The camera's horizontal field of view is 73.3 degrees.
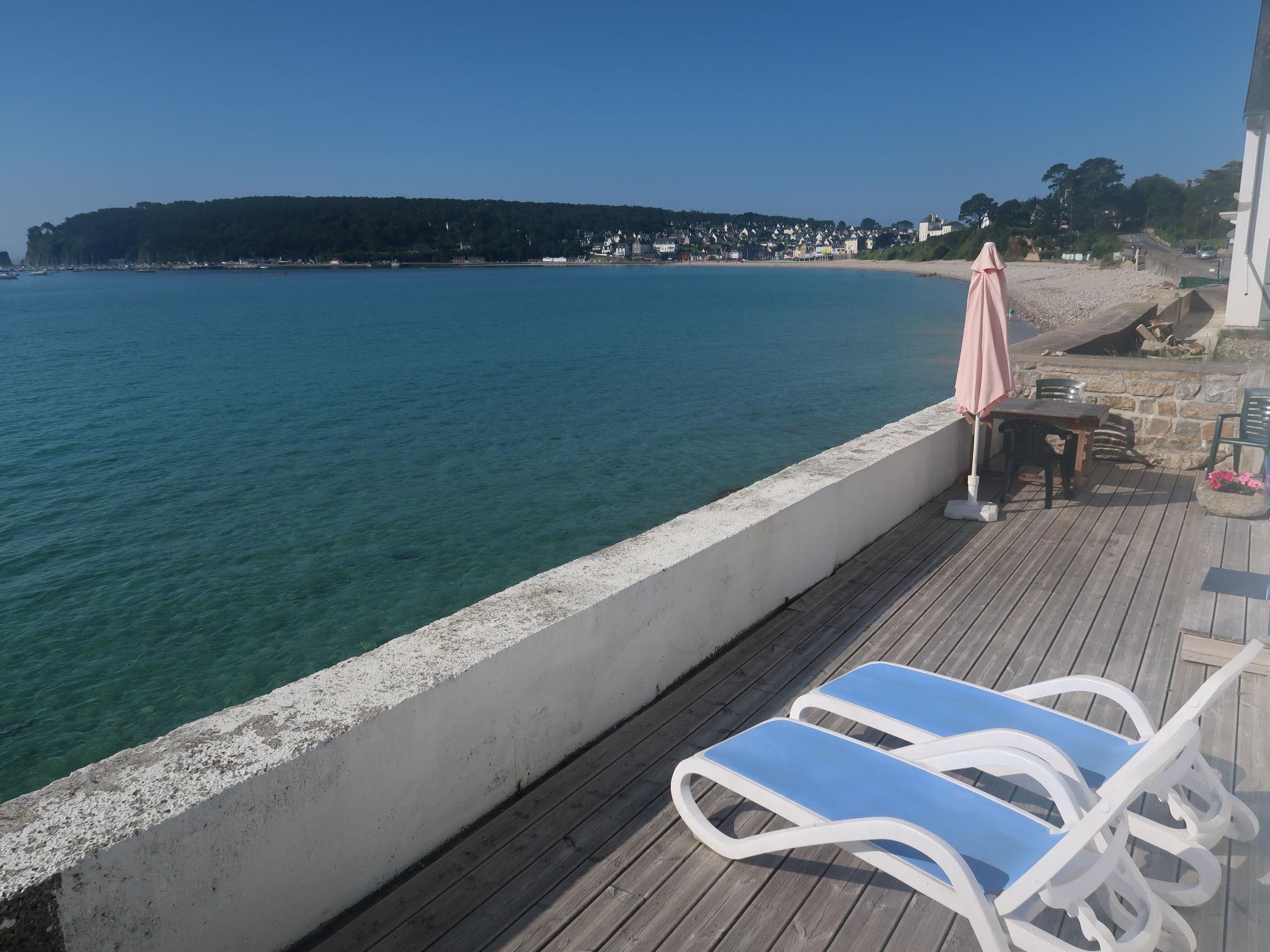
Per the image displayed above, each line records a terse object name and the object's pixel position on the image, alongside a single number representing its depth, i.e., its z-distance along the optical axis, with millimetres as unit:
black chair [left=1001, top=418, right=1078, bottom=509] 5988
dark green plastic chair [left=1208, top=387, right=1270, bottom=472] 5824
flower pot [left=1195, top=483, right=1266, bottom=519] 5344
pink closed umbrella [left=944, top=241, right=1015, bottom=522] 5391
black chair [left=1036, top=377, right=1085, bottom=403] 6934
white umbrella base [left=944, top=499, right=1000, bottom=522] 5539
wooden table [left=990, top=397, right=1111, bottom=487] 6004
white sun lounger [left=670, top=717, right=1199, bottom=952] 1768
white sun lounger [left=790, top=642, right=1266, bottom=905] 2137
